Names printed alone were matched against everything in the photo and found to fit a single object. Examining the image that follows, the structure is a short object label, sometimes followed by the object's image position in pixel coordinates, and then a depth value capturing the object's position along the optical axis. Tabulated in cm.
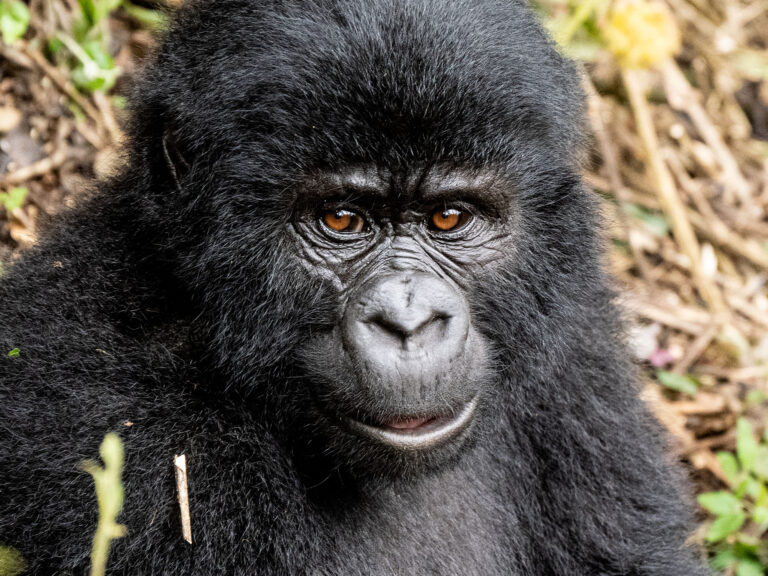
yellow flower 1406
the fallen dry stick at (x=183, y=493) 645
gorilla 657
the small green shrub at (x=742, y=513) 992
